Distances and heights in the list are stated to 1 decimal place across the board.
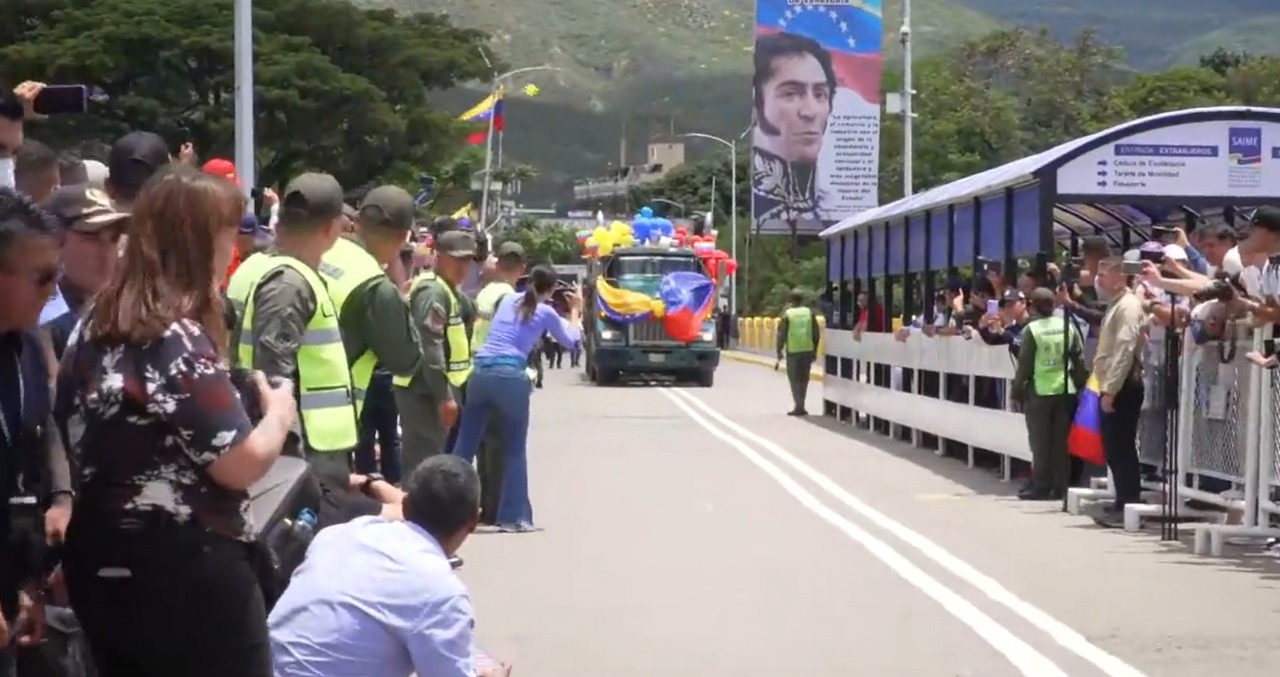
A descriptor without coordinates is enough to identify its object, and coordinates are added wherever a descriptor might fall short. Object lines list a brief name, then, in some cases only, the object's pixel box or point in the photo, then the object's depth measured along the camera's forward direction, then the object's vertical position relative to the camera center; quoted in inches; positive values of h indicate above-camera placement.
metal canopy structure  749.3 +46.3
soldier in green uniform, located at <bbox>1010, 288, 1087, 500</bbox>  682.8 -25.9
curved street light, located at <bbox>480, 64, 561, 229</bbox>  2413.9 +166.4
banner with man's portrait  2188.7 +199.5
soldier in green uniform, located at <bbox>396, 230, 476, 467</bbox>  458.6 -11.4
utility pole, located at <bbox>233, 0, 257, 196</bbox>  952.9 +92.0
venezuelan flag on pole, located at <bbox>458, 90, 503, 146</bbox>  2339.1 +208.4
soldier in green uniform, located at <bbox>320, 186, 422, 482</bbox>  387.2 +1.6
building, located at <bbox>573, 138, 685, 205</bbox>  7269.7 +394.1
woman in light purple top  553.0 -16.1
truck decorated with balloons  1648.6 +2.1
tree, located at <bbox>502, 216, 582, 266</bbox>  4840.1 +141.3
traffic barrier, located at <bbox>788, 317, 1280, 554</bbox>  530.9 -34.2
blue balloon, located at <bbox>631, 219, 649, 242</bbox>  1643.7 +54.5
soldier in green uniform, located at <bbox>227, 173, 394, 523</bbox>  309.9 -3.3
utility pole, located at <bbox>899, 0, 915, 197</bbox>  1696.6 +160.9
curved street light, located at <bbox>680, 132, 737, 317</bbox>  3476.9 +107.1
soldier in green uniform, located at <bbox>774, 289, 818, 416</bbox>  1203.2 -20.1
